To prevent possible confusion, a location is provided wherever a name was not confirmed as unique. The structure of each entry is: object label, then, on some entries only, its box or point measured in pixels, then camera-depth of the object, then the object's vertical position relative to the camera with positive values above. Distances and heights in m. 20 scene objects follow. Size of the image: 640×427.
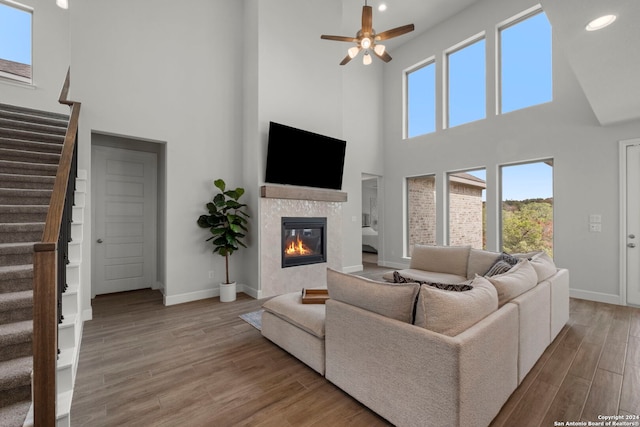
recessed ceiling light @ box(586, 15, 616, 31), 2.10 +1.46
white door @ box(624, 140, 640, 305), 3.88 -0.15
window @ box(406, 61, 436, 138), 6.33 +2.63
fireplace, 4.72 -0.48
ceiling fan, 3.42 +2.20
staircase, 1.69 -0.31
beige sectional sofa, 1.48 -0.81
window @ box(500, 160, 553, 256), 4.72 +0.11
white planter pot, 4.24 -1.18
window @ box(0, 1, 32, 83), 4.65 +2.94
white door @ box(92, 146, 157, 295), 4.51 -0.08
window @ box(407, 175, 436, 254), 6.38 +0.08
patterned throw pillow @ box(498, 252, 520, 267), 3.19 -0.53
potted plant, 4.19 -0.17
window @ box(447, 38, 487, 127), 5.56 +2.65
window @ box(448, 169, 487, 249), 5.56 +0.11
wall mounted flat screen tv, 4.48 +0.95
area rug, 3.29 -1.29
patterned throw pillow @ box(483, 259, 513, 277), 2.87 -0.57
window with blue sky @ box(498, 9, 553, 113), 4.73 +2.65
